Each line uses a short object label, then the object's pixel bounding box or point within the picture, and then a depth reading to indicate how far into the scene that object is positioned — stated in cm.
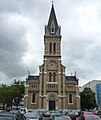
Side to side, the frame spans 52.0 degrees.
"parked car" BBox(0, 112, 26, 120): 523
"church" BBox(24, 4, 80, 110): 2958
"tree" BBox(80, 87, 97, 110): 3518
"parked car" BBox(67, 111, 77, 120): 1489
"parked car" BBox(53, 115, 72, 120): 683
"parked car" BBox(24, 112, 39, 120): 922
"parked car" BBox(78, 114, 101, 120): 717
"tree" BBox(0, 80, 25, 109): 3329
